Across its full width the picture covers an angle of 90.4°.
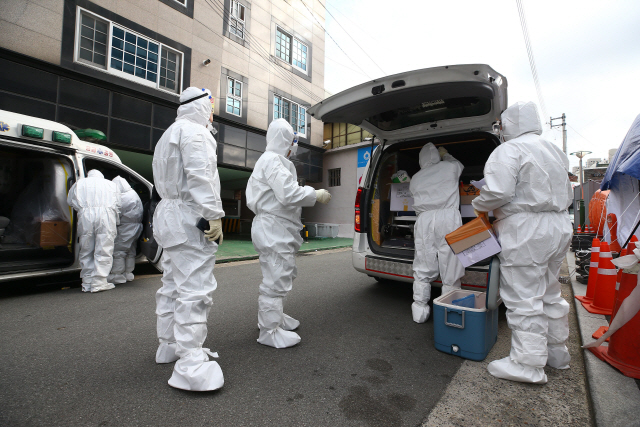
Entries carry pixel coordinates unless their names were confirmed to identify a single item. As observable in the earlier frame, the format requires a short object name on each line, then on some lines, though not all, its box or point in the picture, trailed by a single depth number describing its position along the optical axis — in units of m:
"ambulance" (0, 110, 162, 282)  3.94
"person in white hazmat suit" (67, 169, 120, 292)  4.36
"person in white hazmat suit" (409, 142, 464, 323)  3.16
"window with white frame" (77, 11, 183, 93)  8.48
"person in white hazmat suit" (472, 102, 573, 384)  2.08
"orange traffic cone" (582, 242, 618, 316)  3.34
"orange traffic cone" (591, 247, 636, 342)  2.29
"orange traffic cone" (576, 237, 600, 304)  3.78
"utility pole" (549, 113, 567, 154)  27.41
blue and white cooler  2.25
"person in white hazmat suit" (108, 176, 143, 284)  4.92
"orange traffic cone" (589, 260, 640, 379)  2.09
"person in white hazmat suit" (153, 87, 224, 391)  1.97
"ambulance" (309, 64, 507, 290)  2.83
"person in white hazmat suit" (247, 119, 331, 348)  2.56
